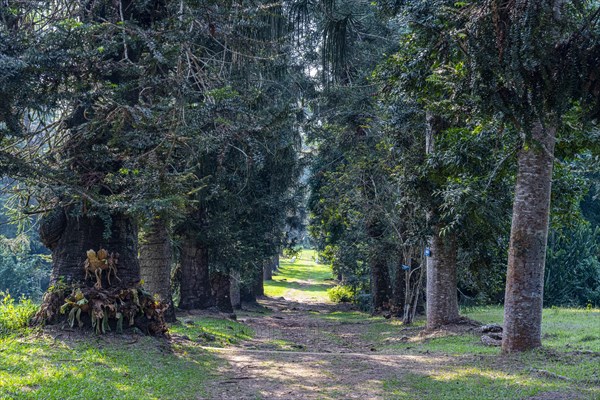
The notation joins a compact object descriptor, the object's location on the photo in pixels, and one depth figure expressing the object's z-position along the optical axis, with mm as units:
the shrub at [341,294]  34188
